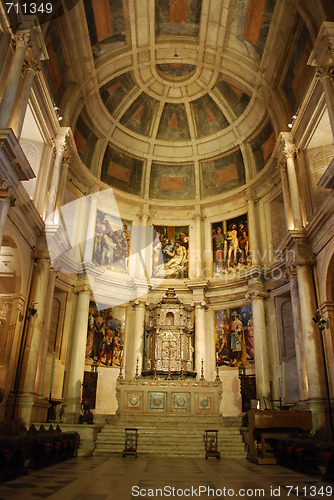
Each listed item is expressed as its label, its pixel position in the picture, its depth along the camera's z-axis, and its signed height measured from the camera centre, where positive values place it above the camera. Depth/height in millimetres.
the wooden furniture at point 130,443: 11828 -838
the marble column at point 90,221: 20375 +9419
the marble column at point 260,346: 17469 +2964
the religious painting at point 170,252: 22922 +8795
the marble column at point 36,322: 13266 +2947
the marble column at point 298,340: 14180 +2700
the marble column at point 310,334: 13312 +2703
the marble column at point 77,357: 17062 +2322
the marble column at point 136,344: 20141 +3369
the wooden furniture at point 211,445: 11759 -835
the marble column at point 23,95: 11862 +9158
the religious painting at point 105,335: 19359 +3633
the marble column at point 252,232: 20203 +8897
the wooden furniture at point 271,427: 10398 -235
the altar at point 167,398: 15352 +610
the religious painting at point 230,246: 21422 +8709
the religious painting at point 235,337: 19359 +3668
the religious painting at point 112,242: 21453 +8799
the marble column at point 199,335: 20062 +3827
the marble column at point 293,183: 15872 +8980
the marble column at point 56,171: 15688 +9139
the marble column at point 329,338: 13062 +2466
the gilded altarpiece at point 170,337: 19609 +3667
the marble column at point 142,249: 22500 +8814
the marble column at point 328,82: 12758 +10157
